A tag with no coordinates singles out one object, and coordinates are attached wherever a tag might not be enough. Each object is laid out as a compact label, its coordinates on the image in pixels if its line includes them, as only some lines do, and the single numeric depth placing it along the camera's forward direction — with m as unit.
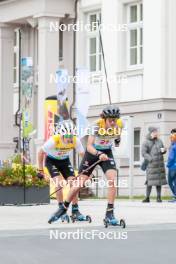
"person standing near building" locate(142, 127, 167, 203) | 25.44
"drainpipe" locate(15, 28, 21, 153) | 39.79
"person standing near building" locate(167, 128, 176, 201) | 24.92
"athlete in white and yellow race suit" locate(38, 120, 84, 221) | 16.25
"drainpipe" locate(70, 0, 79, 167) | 36.00
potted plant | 22.77
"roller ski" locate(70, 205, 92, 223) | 16.53
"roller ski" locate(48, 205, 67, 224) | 16.28
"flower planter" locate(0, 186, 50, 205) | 22.78
